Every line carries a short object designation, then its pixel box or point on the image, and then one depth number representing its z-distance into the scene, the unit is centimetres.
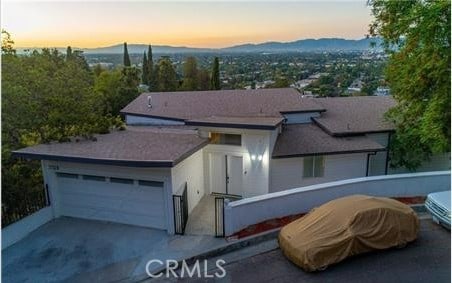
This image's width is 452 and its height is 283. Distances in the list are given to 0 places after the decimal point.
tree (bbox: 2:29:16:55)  1406
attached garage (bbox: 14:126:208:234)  1116
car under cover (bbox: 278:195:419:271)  869
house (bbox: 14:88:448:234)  1152
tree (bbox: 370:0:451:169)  1122
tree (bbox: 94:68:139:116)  3431
